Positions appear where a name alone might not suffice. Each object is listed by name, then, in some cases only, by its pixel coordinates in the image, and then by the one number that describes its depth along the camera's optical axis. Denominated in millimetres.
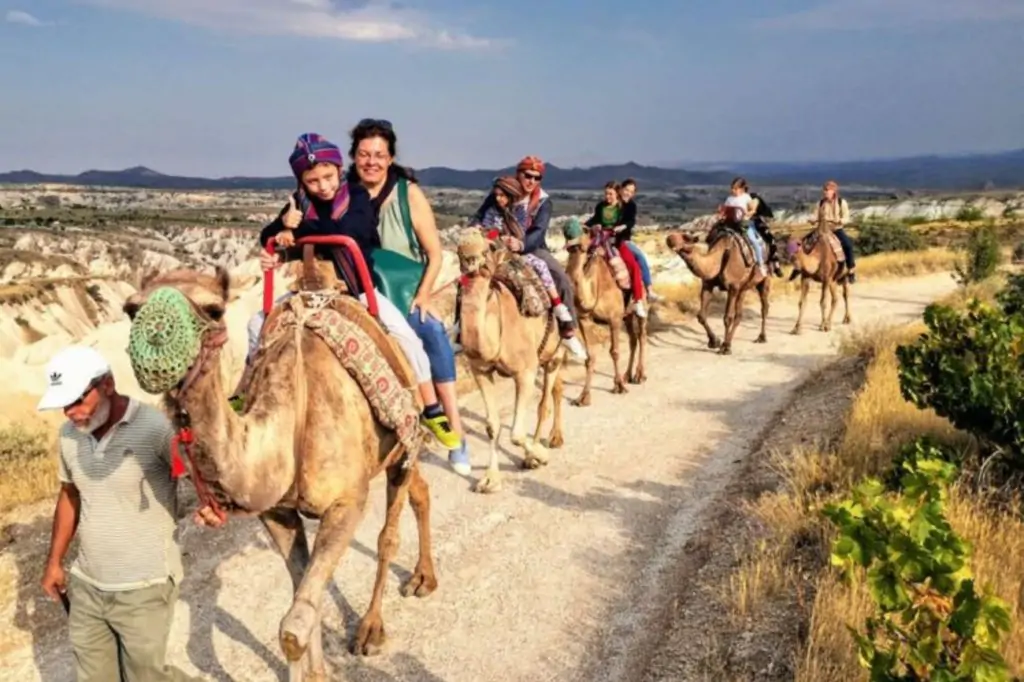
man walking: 4191
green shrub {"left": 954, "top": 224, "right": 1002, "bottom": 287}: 23141
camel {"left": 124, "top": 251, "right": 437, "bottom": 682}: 3119
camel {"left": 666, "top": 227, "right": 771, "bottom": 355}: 16016
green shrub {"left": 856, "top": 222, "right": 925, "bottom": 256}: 38062
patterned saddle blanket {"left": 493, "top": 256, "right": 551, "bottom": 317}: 8867
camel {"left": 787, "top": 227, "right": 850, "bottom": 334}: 18500
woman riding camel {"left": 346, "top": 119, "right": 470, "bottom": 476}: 5465
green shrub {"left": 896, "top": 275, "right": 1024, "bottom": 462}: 6508
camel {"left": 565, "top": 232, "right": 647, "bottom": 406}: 12055
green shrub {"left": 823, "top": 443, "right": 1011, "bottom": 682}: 3148
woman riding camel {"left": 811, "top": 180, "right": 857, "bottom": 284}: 19133
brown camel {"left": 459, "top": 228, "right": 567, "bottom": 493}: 7668
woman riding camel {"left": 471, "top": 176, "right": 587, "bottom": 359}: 9312
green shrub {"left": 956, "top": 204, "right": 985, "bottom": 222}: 55731
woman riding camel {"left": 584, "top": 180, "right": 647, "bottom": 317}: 13094
